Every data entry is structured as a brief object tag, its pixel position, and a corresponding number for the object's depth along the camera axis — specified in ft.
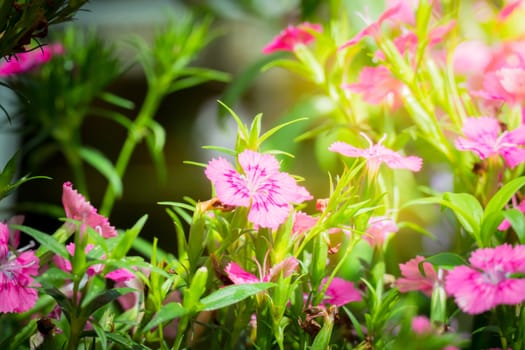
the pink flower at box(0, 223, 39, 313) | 2.26
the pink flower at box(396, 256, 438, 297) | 2.43
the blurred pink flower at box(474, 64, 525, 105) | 2.51
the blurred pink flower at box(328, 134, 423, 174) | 2.38
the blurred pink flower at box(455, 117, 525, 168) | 2.42
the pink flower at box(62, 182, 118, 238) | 2.33
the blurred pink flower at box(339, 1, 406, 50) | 2.56
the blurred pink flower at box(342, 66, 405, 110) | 2.64
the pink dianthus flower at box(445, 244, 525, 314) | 2.22
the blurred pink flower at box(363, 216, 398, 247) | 2.49
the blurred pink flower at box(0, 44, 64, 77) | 3.00
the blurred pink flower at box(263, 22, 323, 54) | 2.76
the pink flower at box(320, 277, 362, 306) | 2.43
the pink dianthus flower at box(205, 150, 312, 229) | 2.28
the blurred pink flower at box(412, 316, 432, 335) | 2.11
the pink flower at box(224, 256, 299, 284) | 2.28
